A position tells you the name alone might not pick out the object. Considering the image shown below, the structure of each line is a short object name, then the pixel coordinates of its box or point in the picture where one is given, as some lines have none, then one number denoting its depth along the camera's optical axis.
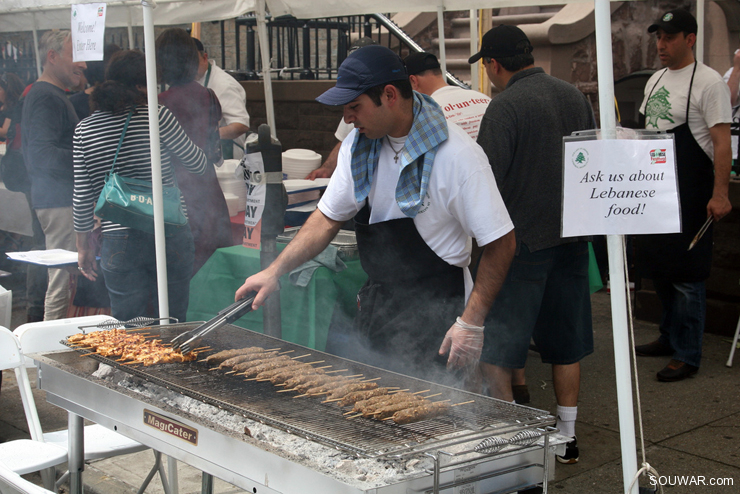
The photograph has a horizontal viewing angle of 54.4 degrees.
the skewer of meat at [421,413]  2.32
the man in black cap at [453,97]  4.89
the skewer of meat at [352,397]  2.53
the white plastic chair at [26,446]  3.15
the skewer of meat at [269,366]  2.87
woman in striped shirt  4.22
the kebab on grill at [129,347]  3.05
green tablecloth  4.55
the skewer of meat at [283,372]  2.78
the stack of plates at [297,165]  6.31
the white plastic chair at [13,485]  2.24
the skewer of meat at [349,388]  2.58
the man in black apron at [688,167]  5.12
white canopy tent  2.42
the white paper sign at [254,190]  3.79
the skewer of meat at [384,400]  2.45
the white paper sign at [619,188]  2.29
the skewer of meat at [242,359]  2.98
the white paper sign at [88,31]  3.95
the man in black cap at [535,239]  3.82
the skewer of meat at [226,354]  3.07
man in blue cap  2.88
